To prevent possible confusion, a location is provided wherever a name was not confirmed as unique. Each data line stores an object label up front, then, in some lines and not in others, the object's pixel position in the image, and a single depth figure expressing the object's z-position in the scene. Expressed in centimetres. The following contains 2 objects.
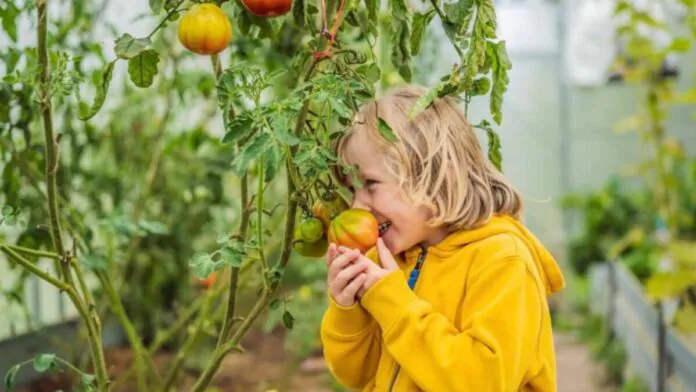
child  134
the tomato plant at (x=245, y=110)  127
